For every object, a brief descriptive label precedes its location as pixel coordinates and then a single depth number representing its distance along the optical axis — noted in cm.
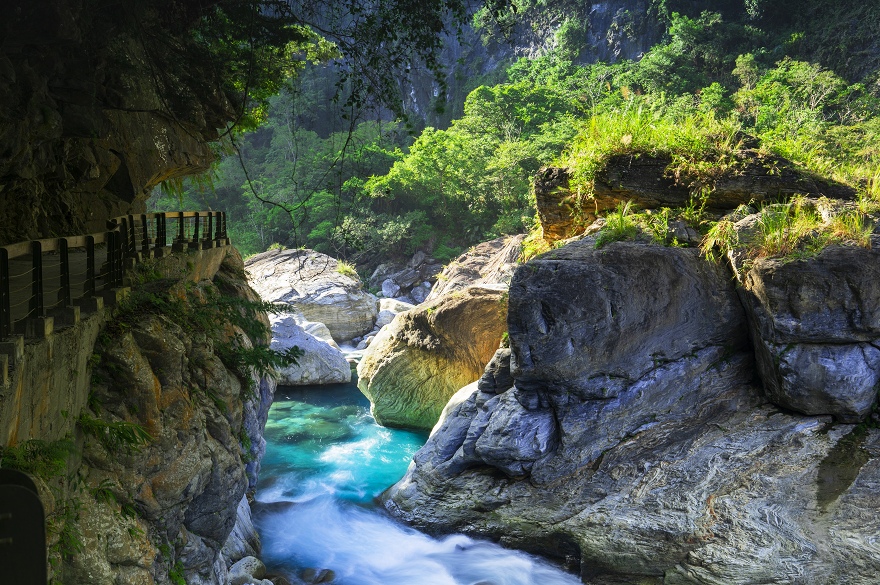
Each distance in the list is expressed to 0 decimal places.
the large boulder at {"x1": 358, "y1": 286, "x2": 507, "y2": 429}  1381
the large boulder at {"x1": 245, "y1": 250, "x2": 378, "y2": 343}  2366
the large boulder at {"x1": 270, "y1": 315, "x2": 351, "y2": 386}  1870
